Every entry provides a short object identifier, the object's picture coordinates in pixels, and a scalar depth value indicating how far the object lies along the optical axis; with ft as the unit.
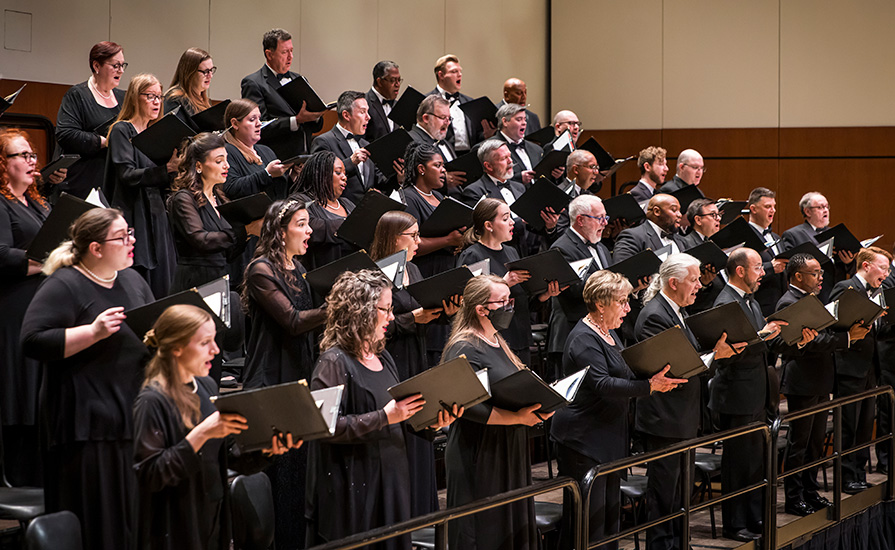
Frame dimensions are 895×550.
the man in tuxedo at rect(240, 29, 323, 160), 36.76
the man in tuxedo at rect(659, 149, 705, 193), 47.96
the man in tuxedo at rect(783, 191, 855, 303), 46.98
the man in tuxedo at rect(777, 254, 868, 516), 37.47
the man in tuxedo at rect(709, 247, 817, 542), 32.71
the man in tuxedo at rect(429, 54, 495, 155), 45.37
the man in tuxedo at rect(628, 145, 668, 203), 48.32
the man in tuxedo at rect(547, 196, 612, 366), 33.83
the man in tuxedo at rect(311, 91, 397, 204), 35.45
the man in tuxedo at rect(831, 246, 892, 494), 41.19
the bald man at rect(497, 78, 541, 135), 50.57
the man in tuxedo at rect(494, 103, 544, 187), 43.27
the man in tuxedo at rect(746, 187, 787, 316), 42.34
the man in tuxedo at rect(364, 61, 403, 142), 42.80
